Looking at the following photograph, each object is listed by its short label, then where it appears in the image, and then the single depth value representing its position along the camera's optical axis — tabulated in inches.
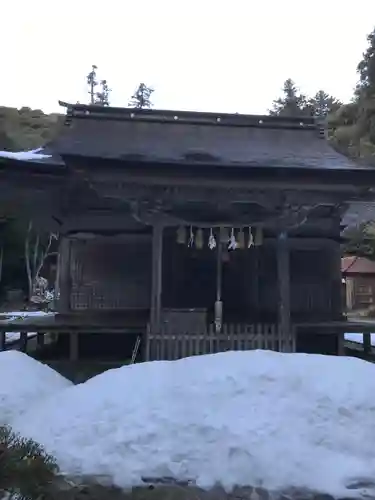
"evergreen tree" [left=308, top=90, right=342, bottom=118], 2192.4
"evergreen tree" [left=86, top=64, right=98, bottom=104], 2822.3
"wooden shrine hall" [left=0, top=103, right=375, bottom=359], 359.9
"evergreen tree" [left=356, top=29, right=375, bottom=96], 1602.9
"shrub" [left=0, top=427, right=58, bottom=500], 137.3
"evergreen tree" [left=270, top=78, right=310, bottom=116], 2287.2
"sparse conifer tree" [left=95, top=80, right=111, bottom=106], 2785.4
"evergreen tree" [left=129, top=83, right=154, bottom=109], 2683.8
